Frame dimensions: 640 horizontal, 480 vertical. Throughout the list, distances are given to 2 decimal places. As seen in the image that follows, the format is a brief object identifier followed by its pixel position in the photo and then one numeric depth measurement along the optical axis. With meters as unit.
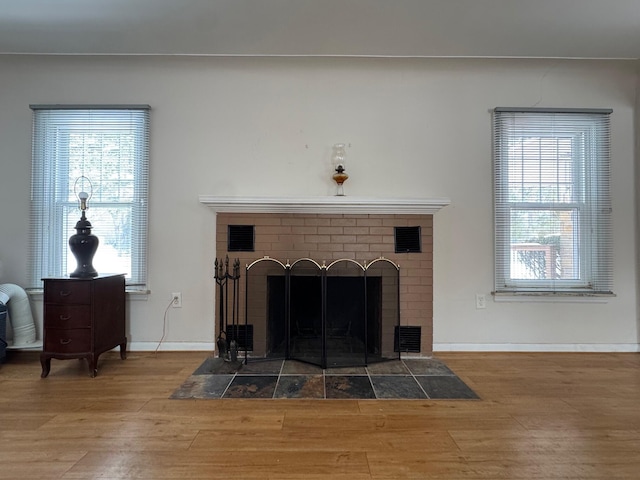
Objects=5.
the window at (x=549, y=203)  2.76
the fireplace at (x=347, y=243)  2.60
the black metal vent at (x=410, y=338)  2.62
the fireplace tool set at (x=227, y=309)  2.46
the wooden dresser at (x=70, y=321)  2.18
